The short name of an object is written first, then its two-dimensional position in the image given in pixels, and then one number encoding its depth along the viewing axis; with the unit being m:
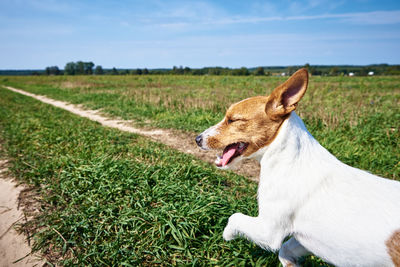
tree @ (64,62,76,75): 107.75
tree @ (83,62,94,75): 115.04
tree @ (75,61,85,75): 113.54
